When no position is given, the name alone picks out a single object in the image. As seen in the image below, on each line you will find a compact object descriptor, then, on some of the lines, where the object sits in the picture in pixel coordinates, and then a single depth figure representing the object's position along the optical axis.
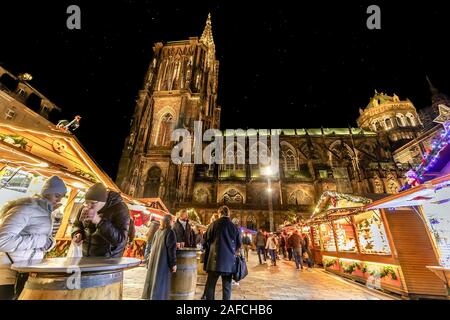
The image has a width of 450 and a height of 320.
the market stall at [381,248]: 5.21
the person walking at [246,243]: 10.60
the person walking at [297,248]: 9.01
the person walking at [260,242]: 10.93
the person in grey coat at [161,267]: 2.99
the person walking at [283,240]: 14.86
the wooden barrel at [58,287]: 1.43
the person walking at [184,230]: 4.59
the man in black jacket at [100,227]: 2.19
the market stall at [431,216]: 4.77
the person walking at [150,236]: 5.35
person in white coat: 1.86
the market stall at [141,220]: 9.12
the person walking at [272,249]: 9.91
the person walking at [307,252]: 9.66
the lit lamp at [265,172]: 27.37
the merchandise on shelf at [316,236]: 10.81
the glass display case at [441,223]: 4.81
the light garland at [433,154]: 5.02
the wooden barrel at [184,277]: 3.44
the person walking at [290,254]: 12.42
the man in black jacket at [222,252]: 3.19
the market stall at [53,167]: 4.35
